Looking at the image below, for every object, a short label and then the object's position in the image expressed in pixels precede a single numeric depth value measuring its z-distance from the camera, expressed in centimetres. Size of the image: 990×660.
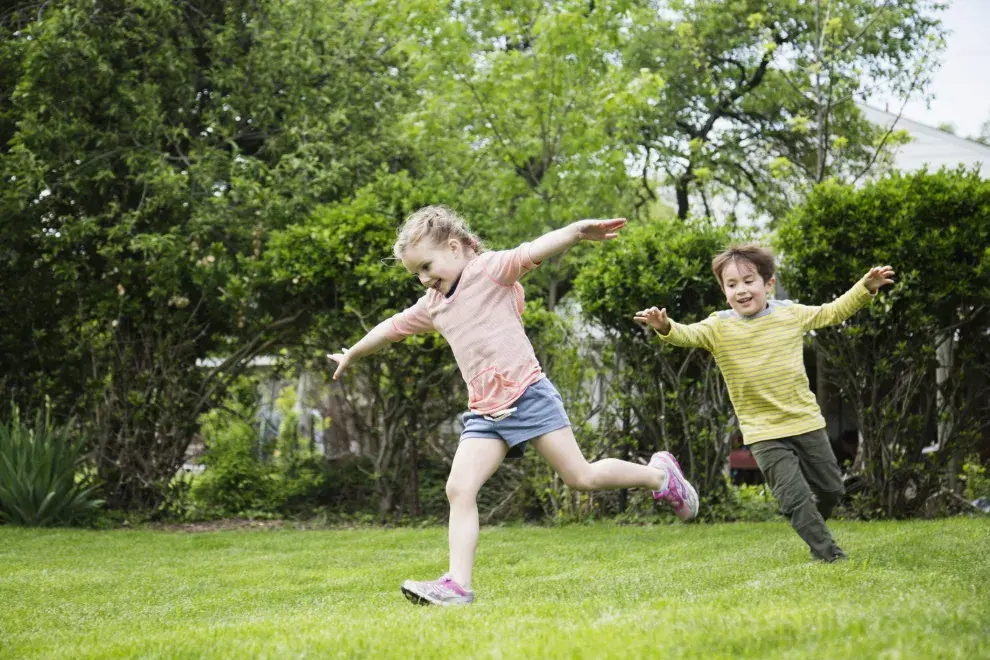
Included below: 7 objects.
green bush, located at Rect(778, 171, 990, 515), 704
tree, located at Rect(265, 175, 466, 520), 855
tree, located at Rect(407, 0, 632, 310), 1068
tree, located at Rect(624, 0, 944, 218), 1869
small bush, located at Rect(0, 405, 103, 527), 862
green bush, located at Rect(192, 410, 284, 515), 967
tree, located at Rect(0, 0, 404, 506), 926
